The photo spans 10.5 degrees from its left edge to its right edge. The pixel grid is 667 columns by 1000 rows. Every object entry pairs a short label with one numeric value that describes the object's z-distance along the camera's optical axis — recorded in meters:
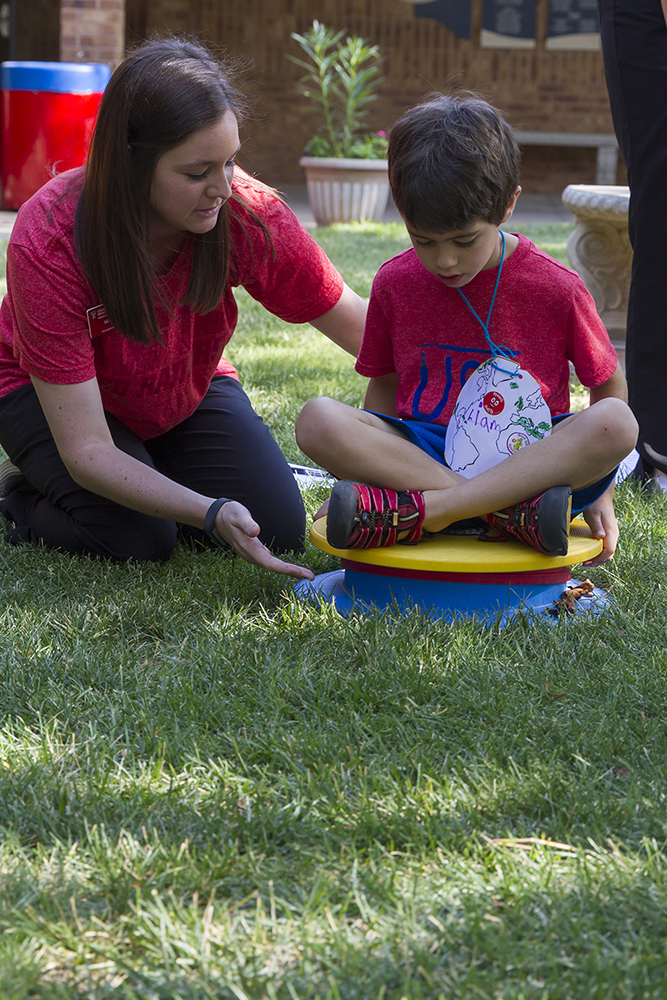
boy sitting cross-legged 4.36
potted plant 11.88
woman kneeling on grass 4.35
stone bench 15.74
